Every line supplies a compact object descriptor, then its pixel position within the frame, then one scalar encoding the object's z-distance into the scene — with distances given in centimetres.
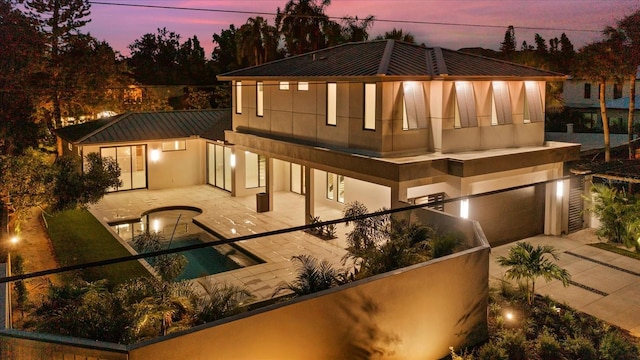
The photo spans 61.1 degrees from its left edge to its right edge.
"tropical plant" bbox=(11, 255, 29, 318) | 1034
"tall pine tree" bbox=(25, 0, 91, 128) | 2707
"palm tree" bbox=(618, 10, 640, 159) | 2411
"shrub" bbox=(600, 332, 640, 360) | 943
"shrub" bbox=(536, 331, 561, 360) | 958
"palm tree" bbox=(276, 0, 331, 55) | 3662
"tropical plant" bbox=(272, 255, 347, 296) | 918
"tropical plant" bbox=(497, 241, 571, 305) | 1132
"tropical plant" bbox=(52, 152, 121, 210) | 1507
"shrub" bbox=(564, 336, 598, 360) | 953
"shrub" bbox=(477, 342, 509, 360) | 922
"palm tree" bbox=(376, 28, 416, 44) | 3178
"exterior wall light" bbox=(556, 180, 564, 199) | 1739
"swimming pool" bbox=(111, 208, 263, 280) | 1546
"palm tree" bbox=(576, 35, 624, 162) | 2439
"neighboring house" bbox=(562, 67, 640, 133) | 3622
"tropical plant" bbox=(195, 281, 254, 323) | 827
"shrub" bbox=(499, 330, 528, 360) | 955
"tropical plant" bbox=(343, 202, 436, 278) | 1012
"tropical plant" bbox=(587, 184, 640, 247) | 1602
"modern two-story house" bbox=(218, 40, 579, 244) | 1529
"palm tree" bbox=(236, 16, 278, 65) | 3725
